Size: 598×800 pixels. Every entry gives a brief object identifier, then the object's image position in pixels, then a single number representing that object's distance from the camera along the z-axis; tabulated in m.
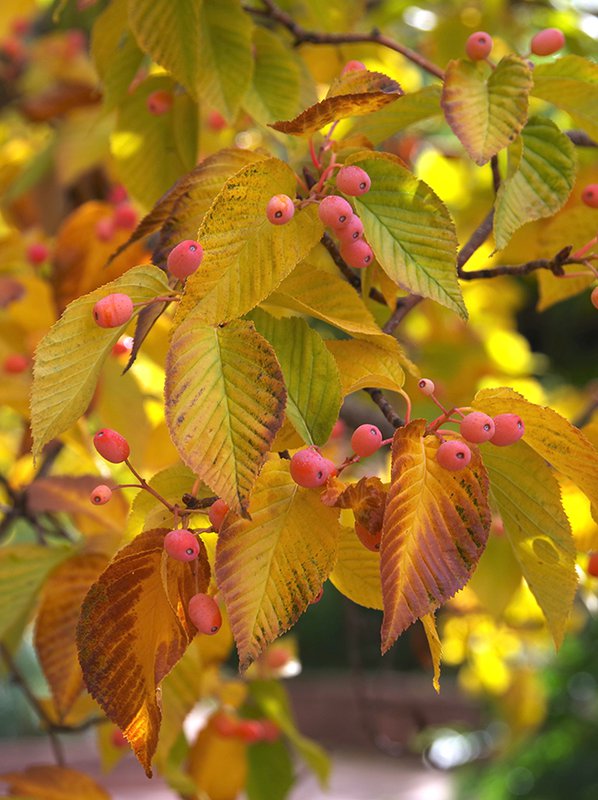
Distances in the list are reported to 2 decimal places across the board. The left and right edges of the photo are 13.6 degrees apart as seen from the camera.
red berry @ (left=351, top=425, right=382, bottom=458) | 0.72
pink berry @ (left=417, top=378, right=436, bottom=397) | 0.74
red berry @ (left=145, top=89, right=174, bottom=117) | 0.91
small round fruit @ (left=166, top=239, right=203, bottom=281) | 0.70
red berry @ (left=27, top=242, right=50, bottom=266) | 1.33
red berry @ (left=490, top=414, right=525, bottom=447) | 0.71
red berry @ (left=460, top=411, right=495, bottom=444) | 0.70
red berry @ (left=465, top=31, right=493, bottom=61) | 0.81
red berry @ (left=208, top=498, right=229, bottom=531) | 0.71
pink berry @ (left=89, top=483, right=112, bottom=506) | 0.73
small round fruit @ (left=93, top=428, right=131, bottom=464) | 0.73
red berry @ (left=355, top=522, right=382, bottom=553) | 0.71
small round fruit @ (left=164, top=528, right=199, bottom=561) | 0.70
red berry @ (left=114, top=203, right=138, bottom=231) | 1.20
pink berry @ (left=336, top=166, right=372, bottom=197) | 0.73
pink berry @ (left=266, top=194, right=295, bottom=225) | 0.72
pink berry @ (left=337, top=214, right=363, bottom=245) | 0.73
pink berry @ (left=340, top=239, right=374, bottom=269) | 0.75
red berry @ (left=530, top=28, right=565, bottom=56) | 0.84
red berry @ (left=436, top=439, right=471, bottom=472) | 0.69
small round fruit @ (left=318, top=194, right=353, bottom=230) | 0.72
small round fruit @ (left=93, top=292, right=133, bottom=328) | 0.70
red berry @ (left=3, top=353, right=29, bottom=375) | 1.16
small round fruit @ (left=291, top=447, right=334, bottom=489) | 0.70
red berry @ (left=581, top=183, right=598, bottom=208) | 0.82
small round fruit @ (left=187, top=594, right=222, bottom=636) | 0.70
